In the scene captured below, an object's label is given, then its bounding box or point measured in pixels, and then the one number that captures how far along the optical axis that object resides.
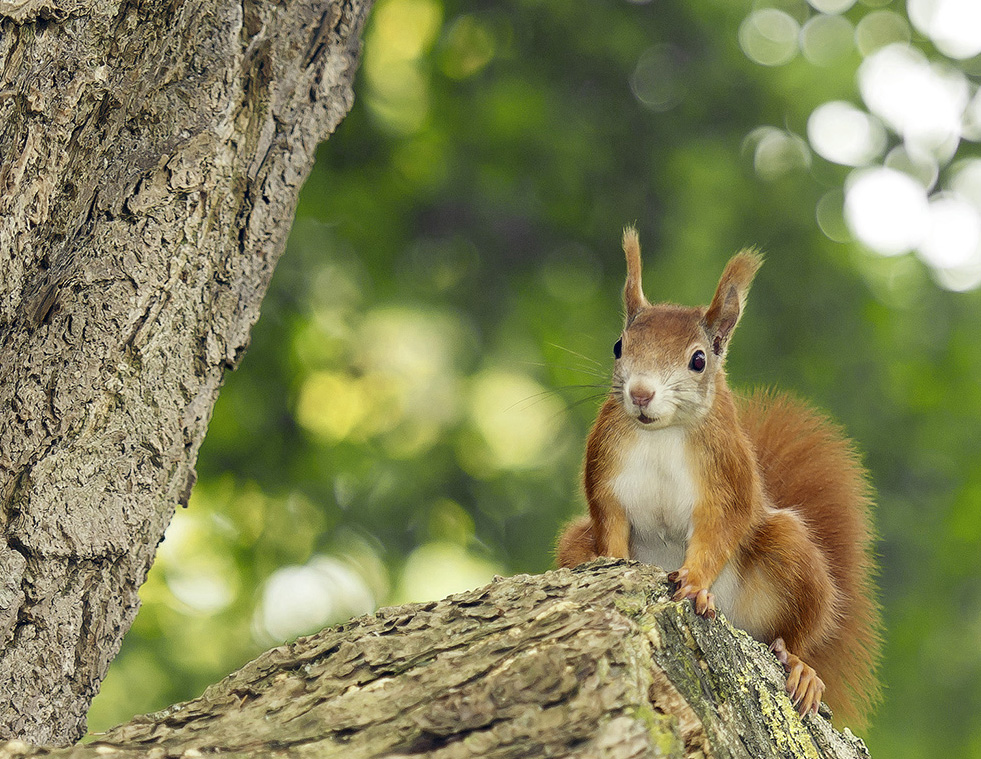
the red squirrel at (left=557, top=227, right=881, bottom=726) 4.55
